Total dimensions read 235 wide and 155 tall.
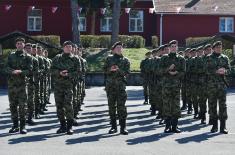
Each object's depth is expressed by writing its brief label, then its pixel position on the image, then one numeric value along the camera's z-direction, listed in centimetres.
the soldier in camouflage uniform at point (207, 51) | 1543
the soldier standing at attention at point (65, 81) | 1417
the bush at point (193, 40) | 4182
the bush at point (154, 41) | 4406
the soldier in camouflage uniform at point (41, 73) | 1796
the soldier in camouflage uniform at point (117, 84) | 1420
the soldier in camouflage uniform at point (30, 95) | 1558
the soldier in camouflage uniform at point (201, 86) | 1661
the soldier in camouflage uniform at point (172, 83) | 1434
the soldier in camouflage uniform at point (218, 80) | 1450
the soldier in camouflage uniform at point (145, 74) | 2011
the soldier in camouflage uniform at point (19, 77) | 1412
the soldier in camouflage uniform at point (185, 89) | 1855
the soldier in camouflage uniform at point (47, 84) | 1948
